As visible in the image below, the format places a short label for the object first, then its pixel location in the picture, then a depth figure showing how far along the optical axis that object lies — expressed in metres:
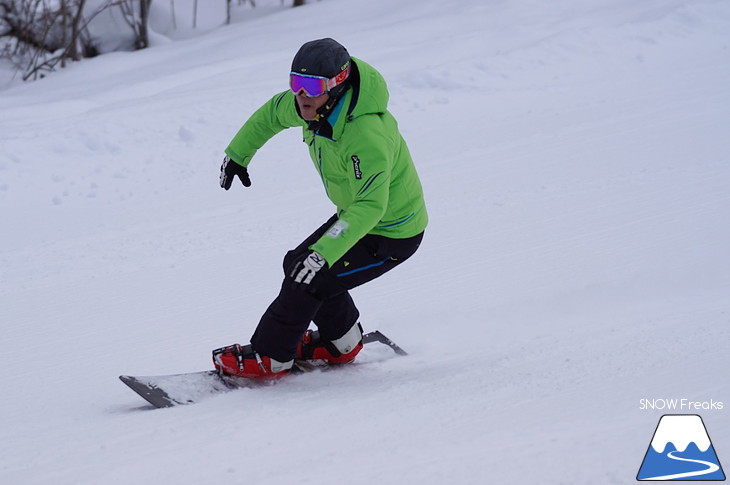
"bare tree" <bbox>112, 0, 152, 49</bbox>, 28.17
